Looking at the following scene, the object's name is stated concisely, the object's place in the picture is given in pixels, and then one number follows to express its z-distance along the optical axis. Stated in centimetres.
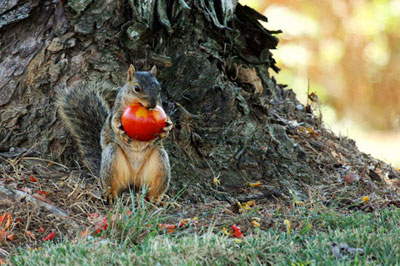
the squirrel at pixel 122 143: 668
